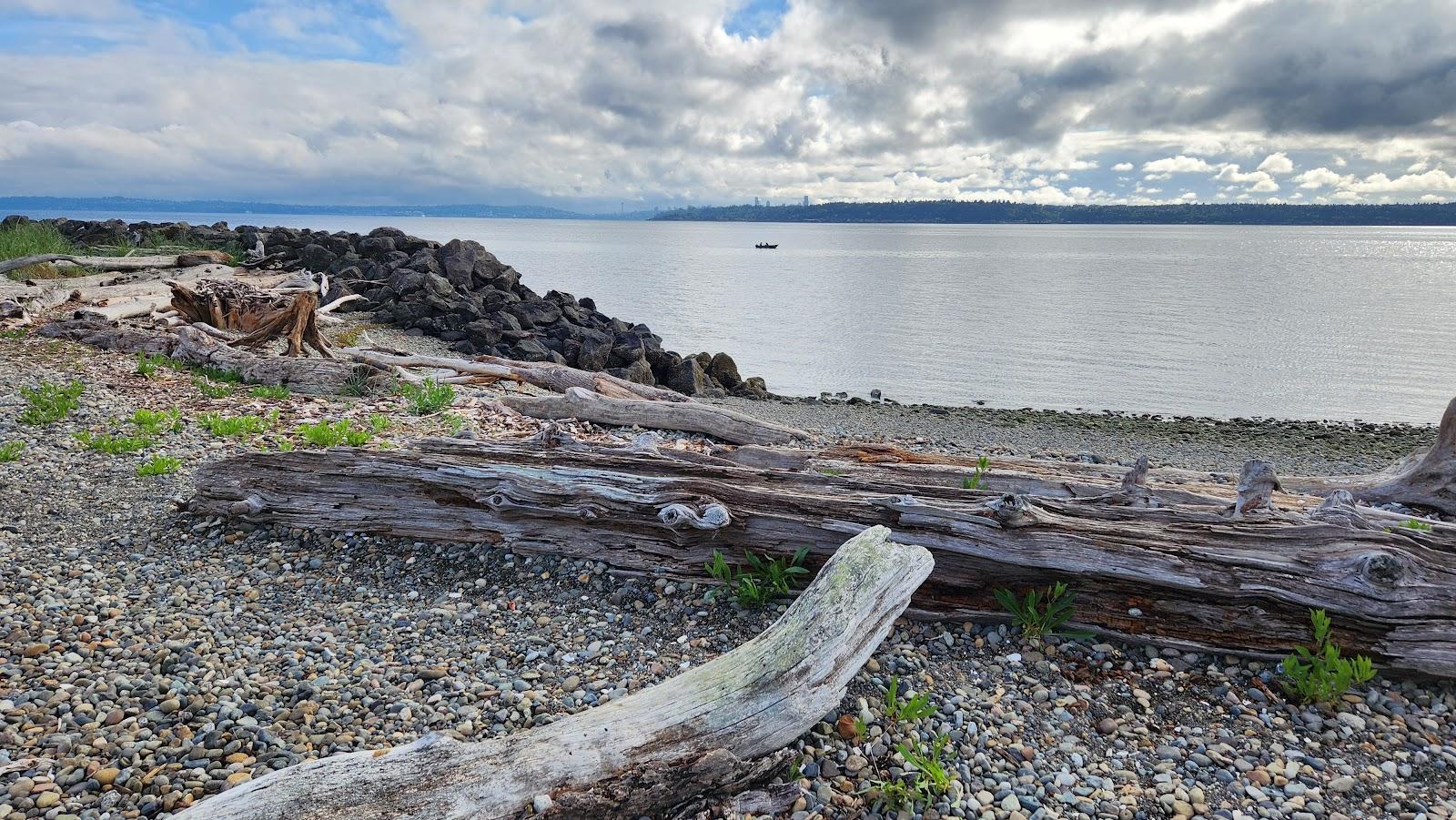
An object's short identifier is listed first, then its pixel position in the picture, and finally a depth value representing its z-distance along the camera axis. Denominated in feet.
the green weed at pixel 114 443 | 27.81
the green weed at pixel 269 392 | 37.14
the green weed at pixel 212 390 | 36.55
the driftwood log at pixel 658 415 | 41.78
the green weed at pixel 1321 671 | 14.98
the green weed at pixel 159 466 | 25.85
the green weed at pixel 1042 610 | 17.11
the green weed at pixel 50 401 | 30.60
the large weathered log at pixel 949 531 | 16.26
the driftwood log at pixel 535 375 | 49.76
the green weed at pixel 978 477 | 22.88
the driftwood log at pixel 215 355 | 39.68
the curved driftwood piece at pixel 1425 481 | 27.70
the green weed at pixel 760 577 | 18.16
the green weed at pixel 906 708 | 14.08
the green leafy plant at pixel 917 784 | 12.41
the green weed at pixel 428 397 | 36.54
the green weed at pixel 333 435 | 29.53
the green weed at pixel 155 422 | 30.09
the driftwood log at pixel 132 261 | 65.31
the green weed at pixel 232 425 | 30.42
